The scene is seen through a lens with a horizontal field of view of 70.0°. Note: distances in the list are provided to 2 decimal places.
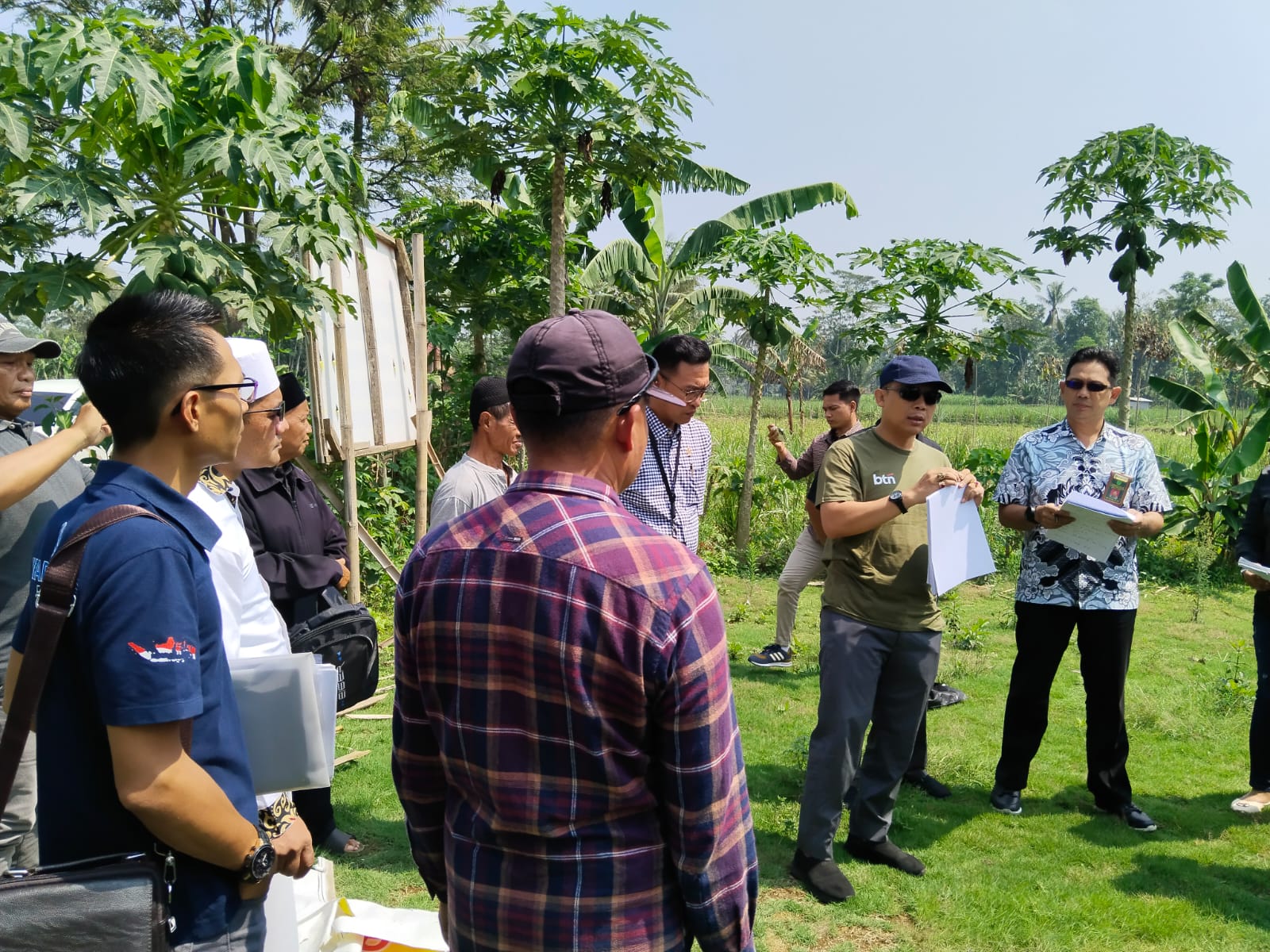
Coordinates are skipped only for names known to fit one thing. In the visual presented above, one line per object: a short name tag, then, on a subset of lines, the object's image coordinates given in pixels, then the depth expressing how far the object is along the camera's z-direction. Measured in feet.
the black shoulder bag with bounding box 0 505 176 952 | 4.86
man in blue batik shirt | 13.99
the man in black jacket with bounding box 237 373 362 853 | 13.07
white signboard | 17.63
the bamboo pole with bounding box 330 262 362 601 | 17.51
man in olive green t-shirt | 12.20
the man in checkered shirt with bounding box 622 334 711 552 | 13.61
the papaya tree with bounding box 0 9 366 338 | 10.83
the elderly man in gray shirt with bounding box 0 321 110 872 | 8.63
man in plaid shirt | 4.85
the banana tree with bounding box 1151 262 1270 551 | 35.06
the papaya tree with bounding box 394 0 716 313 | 23.57
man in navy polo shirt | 4.94
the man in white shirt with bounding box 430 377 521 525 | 12.51
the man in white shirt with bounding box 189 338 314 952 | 6.66
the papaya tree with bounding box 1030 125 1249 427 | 35.55
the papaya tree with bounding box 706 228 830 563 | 33.12
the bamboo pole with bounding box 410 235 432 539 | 19.66
